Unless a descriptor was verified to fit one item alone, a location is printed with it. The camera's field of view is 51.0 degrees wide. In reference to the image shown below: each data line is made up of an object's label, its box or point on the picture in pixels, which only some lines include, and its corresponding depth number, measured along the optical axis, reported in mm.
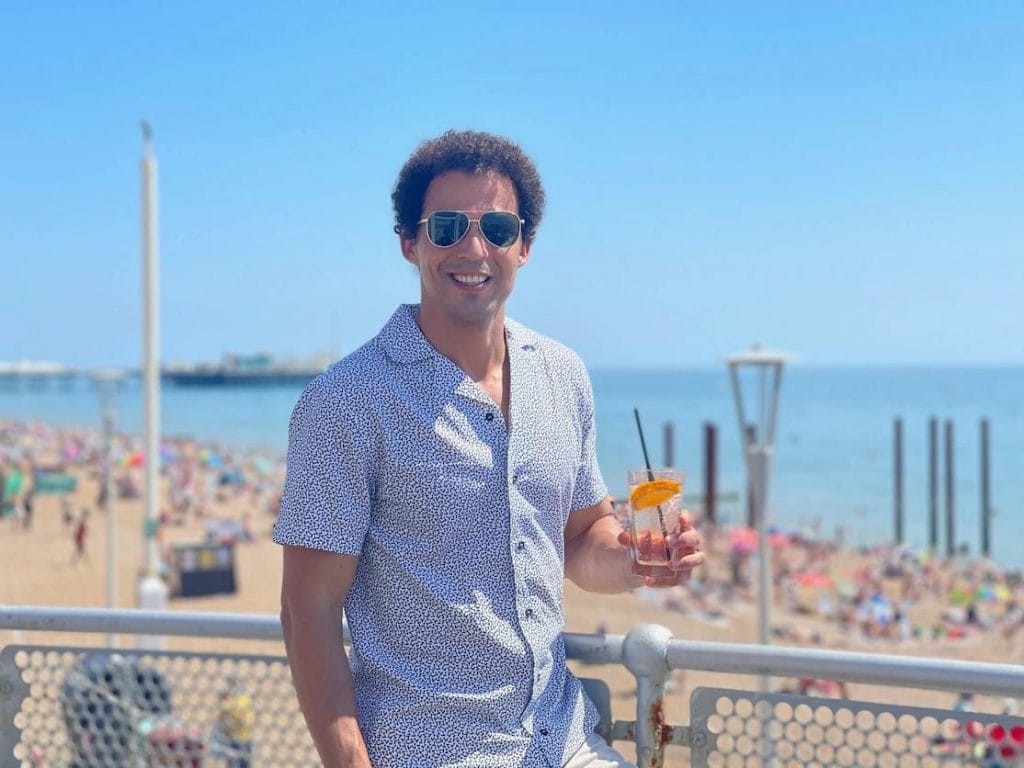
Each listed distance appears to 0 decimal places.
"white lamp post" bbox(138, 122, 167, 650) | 11344
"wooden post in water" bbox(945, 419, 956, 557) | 32684
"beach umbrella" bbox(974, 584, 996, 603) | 19016
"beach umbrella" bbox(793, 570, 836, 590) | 18938
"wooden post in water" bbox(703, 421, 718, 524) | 31188
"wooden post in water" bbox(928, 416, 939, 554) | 34031
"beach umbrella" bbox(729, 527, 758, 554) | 20078
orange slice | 1830
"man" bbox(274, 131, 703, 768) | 1677
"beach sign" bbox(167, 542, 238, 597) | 15914
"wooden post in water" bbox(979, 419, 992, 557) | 32594
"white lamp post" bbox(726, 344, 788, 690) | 7832
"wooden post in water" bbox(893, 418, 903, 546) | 33875
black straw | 1882
